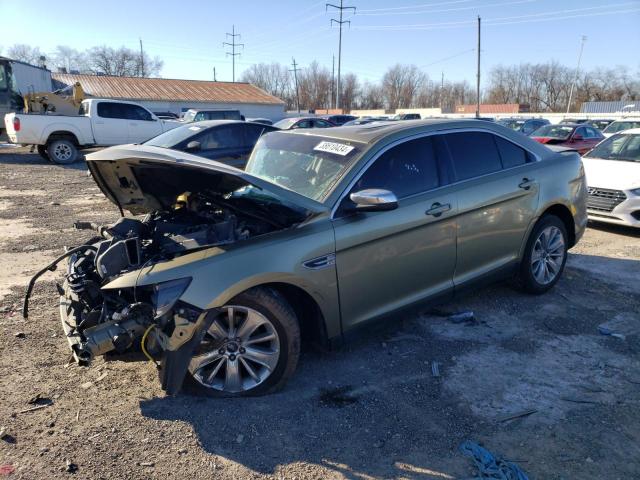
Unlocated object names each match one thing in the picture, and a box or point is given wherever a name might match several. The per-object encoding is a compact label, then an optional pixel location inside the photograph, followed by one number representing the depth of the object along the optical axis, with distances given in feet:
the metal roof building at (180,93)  151.84
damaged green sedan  9.63
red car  48.88
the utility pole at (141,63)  268.09
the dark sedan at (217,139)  32.55
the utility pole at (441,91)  336.49
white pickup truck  50.11
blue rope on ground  8.39
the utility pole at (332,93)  256.48
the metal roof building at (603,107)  175.11
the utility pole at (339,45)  174.81
